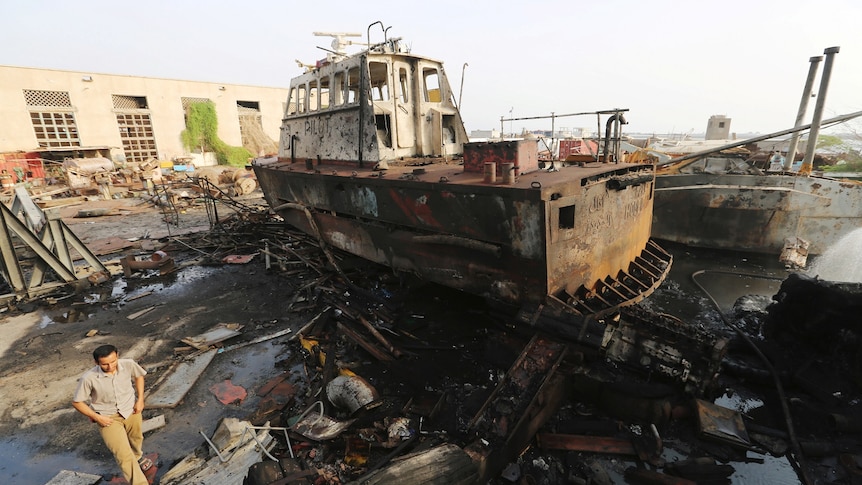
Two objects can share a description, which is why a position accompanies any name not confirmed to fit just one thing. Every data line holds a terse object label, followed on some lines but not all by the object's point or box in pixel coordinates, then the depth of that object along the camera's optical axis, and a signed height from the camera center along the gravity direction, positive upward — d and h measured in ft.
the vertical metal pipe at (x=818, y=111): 30.37 +2.66
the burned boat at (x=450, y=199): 13.17 -1.82
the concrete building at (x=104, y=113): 66.95 +10.00
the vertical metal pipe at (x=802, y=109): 35.84 +3.41
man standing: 10.20 -6.62
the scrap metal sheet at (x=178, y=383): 13.96 -8.60
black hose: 10.89 -8.71
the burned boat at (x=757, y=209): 28.66 -4.88
